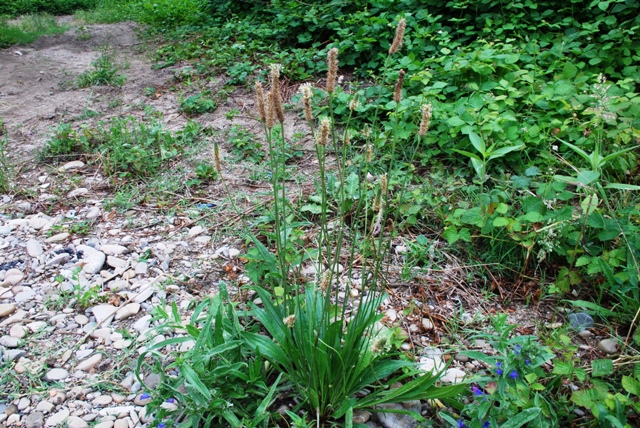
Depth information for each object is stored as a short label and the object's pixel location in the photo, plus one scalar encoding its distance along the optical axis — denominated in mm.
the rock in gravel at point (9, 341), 2113
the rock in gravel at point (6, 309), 2314
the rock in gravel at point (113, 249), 2719
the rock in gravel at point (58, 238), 2842
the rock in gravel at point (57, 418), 1775
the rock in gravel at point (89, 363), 2021
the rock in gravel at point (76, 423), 1765
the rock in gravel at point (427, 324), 2179
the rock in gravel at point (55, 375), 1967
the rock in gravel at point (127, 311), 2297
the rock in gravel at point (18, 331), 2170
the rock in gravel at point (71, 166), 3561
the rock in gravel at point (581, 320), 2161
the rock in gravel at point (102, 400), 1858
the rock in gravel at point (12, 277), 2514
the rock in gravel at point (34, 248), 2738
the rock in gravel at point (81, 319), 2262
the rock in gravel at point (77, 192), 3273
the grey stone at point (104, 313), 2268
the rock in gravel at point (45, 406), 1827
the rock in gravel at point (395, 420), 1709
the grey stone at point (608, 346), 2029
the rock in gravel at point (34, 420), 1773
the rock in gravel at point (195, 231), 2896
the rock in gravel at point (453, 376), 1921
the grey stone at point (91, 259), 2594
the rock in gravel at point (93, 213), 3064
